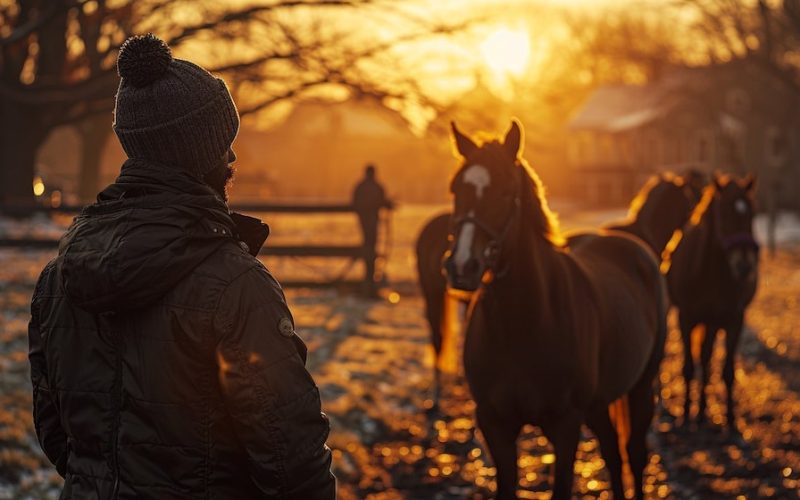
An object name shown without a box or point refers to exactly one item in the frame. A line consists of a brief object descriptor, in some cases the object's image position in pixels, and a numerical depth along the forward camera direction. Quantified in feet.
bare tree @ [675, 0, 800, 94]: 88.02
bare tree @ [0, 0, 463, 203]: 34.19
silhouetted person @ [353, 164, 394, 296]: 54.54
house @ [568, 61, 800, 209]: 161.07
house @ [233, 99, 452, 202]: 241.96
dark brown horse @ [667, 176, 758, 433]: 29.32
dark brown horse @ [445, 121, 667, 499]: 16.51
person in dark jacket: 7.11
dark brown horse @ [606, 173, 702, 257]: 31.35
